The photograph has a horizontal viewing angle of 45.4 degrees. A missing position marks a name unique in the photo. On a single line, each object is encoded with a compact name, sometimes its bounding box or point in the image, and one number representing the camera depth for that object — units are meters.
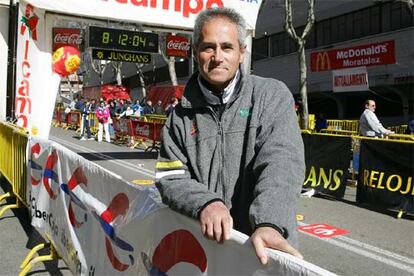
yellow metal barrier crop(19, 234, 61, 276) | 4.87
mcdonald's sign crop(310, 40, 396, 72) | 20.70
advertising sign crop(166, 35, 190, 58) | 16.28
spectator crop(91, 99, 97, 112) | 27.56
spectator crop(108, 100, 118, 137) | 22.21
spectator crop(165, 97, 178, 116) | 17.25
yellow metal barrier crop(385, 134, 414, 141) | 11.23
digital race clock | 11.54
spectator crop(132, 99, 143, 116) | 27.78
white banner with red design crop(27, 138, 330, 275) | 1.90
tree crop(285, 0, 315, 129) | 20.75
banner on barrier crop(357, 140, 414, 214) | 7.91
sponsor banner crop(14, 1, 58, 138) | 9.13
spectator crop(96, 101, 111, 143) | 21.66
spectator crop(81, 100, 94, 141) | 23.08
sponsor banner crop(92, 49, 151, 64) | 12.47
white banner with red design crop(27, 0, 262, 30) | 9.25
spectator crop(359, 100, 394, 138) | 11.74
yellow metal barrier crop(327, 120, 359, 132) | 21.18
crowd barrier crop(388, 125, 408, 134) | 19.07
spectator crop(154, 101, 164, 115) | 36.12
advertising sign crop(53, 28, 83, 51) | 9.72
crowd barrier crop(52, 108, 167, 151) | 17.84
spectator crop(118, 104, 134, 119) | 24.08
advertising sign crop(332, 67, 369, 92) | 19.09
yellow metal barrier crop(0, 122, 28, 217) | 6.78
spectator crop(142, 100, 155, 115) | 31.08
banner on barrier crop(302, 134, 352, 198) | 9.43
